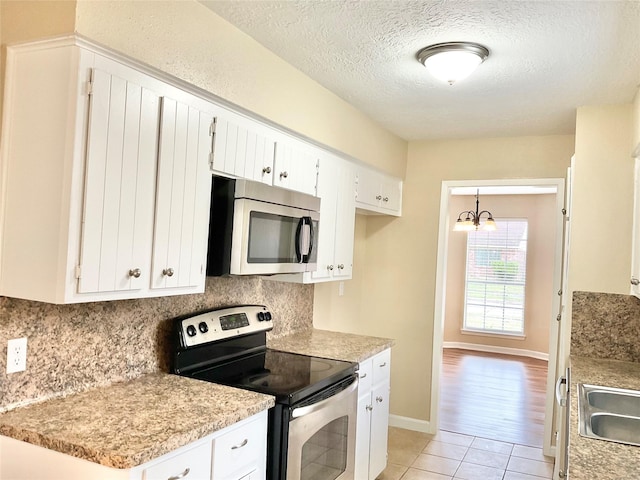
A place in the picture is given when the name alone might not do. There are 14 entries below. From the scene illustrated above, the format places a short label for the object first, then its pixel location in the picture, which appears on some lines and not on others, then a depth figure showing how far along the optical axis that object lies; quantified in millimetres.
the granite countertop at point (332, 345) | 2941
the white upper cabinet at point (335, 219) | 3184
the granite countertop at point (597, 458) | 1413
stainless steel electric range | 2137
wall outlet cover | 1738
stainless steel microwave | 2270
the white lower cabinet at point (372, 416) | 2957
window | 7988
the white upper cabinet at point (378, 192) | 3744
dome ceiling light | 2371
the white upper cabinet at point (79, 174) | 1633
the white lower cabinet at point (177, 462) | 1498
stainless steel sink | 2070
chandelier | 6895
